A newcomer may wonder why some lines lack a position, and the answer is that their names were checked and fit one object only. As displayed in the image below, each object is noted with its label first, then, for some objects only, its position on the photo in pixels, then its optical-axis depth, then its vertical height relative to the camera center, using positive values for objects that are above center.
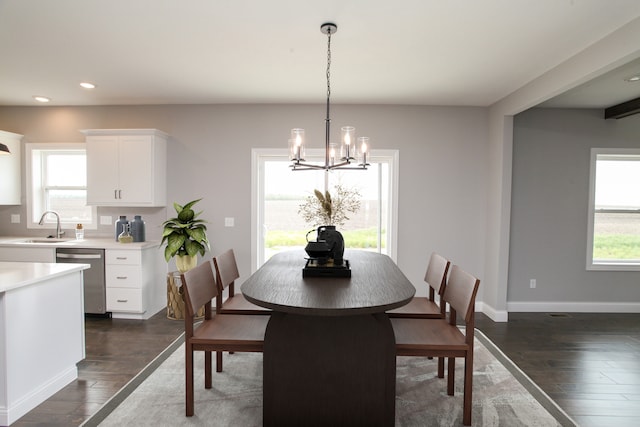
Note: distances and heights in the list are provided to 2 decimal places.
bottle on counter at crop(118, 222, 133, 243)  4.06 -0.42
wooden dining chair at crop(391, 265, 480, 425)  2.00 -0.79
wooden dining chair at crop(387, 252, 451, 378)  2.50 -0.77
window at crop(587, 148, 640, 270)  4.31 -0.04
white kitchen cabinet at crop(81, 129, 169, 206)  4.06 +0.40
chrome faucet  4.36 -0.30
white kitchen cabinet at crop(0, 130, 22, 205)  4.25 +0.34
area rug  2.15 -1.32
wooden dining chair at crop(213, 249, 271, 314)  2.50 -0.65
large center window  4.33 +0.01
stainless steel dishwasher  3.85 -0.81
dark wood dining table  1.90 -0.89
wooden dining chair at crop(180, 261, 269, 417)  2.04 -0.80
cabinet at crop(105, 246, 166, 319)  3.84 -0.89
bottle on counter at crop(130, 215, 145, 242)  4.13 -0.34
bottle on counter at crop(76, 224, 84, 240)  4.26 -0.40
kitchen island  2.05 -0.87
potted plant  3.81 -0.40
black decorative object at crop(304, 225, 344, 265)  2.37 -0.30
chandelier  2.39 +0.40
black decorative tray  2.29 -0.45
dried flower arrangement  2.56 -0.04
